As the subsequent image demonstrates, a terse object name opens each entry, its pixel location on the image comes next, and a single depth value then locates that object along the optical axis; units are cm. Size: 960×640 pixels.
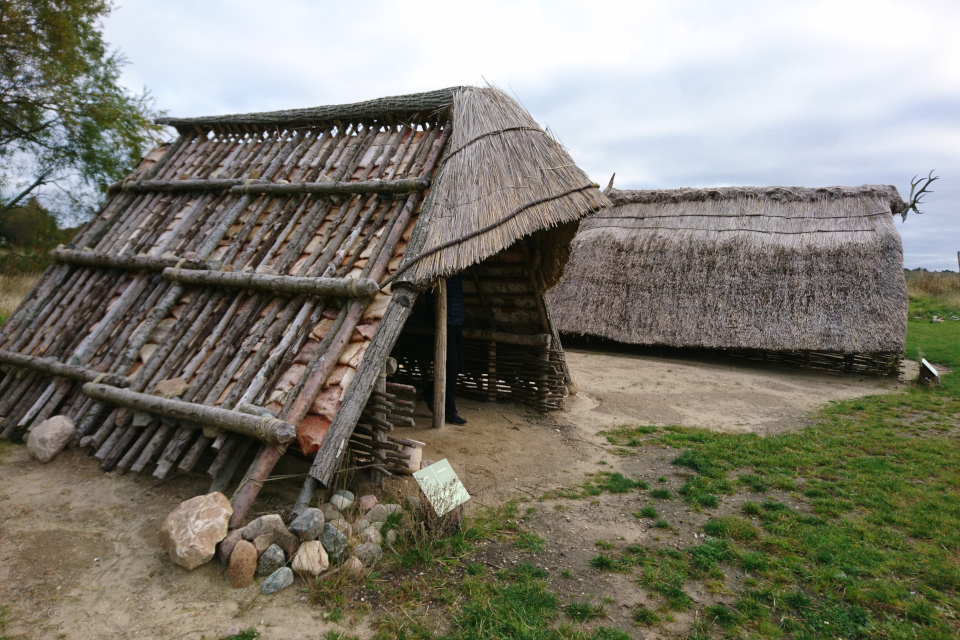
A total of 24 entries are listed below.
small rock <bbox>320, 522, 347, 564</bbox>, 319
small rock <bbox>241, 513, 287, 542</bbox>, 319
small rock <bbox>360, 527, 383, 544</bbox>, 341
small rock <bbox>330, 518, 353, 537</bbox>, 339
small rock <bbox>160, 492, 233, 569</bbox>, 305
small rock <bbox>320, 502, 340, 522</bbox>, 352
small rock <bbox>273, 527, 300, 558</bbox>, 318
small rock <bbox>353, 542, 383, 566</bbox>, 323
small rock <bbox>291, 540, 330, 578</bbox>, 306
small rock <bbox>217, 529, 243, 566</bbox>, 312
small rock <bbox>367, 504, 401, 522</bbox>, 366
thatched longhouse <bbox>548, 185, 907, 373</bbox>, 981
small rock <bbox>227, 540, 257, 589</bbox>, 299
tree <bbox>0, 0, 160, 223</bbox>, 1096
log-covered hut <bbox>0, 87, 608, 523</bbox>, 387
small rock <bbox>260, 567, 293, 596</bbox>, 296
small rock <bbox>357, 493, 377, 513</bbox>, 376
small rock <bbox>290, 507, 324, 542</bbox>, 321
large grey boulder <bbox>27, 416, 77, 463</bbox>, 443
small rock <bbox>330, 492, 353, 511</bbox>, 365
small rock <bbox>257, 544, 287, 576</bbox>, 308
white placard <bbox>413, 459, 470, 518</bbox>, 346
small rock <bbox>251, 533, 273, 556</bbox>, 315
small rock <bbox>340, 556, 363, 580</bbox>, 308
